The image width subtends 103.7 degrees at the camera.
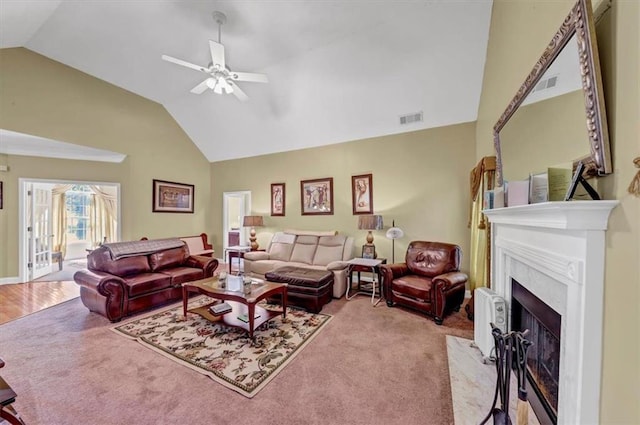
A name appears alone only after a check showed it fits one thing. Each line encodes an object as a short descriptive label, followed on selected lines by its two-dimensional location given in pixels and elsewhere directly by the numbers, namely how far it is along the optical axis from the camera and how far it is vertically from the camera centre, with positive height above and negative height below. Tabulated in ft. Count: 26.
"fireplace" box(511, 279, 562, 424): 5.04 -3.12
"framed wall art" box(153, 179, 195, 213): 19.45 +0.85
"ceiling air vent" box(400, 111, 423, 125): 14.11 +5.22
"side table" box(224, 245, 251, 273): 18.40 -3.26
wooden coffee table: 8.70 -3.35
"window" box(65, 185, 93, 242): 24.14 -0.70
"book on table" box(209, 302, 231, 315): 9.63 -3.99
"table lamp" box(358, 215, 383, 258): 14.21 -0.76
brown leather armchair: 10.12 -3.16
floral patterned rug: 6.92 -4.58
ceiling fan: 9.64 +5.57
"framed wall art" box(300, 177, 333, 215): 17.65 +0.88
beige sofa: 15.31 -2.85
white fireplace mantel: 3.64 -1.21
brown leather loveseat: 10.18 -3.23
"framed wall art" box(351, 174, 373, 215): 16.21 +1.02
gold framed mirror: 3.69 +1.97
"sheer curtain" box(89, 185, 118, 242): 25.21 -1.30
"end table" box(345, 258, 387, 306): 12.85 -3.21
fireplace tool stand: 4.34 -2.85
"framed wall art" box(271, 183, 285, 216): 19.71 +0.71
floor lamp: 13.95 -1.33
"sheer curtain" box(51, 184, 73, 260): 22.17 -1.02
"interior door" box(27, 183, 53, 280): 15.99 -1.61
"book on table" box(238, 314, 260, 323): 9.13 -4.08
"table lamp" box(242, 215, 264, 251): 19.36 -1.12
